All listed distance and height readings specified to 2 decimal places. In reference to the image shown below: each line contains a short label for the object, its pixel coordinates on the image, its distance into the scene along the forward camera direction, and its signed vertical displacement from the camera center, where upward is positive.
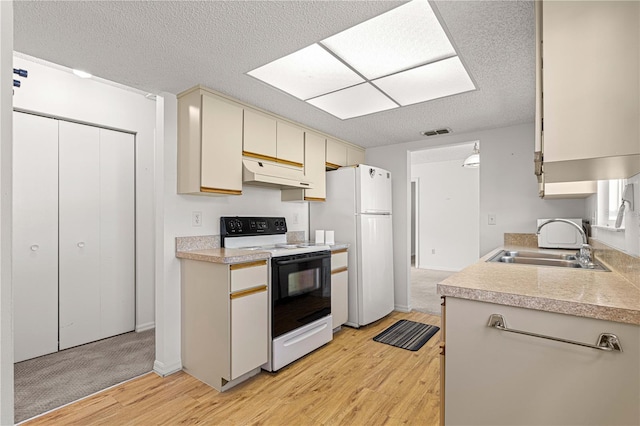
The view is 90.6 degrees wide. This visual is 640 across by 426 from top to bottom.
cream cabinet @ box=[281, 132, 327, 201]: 3.28 +0.44
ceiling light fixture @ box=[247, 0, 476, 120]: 1.67 +0.97
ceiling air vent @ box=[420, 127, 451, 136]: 3.44 +0.91
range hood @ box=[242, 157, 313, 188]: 2.58 +0.34
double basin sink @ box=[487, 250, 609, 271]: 2.18 -0.35
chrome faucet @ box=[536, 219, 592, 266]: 2.04 -0.28
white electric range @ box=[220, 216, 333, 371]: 2.42 -0.63
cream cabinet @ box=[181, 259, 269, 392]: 2.11 -0.76
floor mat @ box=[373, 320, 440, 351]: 2.94 -1.21
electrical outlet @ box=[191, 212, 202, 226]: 2.58 -0.04
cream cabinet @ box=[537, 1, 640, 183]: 0.99 +0.43
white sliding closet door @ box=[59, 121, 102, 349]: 2.79 -0.18
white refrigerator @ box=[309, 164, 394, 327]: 3.39 -0.16
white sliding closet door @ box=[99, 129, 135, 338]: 3.05 -0.20
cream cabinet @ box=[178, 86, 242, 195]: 2.34 +0.53
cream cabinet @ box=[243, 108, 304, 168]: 2.68 +0.68
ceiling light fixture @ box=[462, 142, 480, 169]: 4.39 +0.75
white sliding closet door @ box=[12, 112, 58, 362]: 2.55 -0.18
